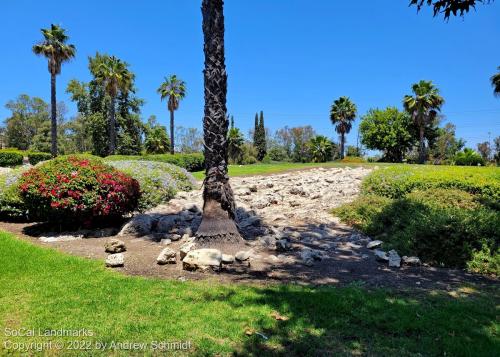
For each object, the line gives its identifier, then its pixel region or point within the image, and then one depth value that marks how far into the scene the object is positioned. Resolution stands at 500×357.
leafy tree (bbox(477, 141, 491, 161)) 65.84
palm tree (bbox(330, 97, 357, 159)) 50.68
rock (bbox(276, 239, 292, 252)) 6.54
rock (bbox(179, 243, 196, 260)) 6.01
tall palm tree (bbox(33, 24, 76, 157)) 30.97
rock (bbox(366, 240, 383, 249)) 6.93
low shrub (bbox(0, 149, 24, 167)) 27.52
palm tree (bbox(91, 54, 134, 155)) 34.28
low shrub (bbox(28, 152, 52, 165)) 30.73
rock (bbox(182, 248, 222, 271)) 5.53
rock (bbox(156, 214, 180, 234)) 8.21
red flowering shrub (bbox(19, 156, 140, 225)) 7.82
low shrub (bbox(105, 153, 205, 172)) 28.39
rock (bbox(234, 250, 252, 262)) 5.95
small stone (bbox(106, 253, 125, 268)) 5.66
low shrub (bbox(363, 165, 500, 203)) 9.04
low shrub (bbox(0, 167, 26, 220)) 9.12
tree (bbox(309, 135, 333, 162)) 51.41
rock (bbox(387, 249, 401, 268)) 5.95
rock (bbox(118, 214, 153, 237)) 8.00
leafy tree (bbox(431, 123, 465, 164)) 57.96
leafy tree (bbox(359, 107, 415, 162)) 44.56
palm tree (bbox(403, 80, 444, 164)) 40.03
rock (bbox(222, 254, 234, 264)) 5.89
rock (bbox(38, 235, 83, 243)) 7.53
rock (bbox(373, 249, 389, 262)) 6.15
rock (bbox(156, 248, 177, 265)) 5.81
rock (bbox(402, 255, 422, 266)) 6.00
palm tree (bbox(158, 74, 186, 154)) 43.22
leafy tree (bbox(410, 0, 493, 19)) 4.35
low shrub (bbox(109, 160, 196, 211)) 10.57
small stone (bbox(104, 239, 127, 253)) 6.46
